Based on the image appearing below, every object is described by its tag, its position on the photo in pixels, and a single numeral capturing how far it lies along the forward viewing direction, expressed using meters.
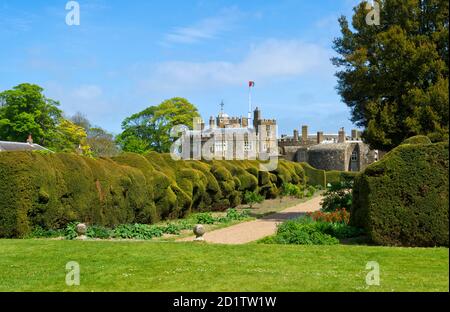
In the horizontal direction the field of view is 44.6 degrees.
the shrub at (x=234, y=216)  21.52
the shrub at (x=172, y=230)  16.28
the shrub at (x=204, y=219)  20.34
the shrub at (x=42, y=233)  14.45
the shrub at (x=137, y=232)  14.67
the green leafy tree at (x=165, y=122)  67.50
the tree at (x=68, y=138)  55.56
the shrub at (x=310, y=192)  40.27
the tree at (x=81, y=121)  77.44
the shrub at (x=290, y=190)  35.94
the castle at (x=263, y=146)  67.50
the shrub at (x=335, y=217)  16.30
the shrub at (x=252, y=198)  28.13
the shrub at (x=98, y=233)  14.34
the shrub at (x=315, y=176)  56.16
